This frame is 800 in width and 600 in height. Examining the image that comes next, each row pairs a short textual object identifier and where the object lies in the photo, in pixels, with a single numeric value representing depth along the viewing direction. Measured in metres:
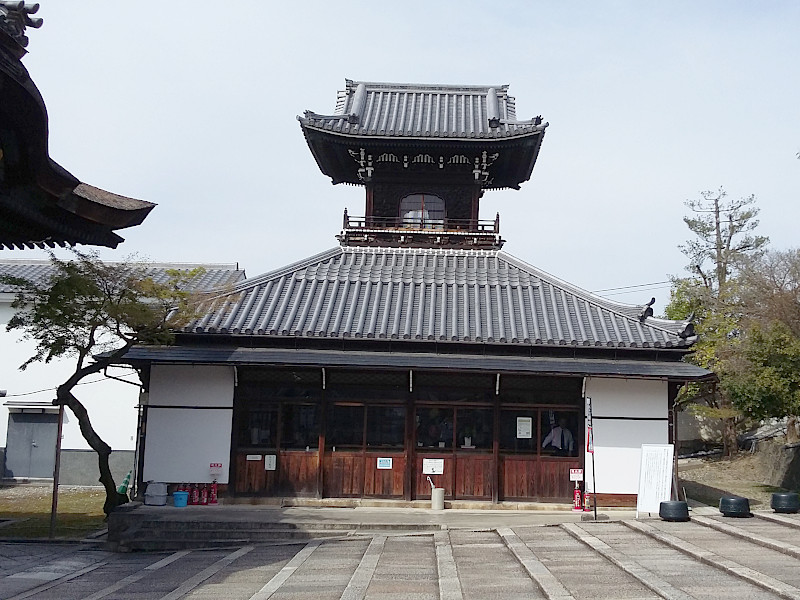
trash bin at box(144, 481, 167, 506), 17.31
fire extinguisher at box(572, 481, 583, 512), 17.94
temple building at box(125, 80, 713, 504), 18.09
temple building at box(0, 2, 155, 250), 6.43
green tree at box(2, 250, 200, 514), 15.66
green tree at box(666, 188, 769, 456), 30.00
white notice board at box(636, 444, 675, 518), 16.22
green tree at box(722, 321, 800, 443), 20.42
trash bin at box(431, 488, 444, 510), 17.56
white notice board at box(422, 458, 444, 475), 18.28
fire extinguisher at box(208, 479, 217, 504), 17.97
